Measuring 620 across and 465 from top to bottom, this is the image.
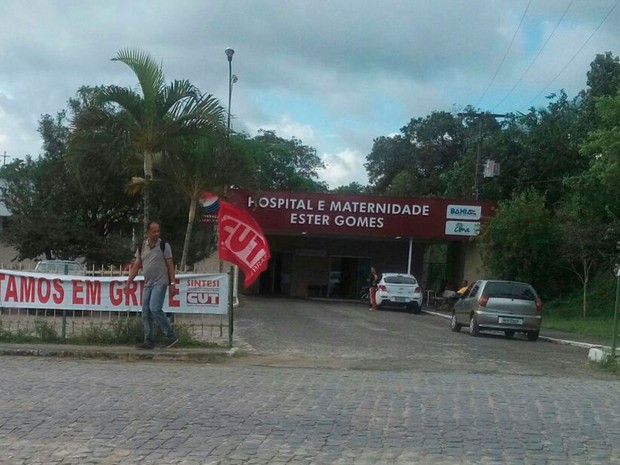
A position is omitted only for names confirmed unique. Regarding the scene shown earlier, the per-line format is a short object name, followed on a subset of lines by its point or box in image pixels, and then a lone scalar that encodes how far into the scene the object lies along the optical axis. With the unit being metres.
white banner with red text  13.66
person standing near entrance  33.47
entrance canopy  36.44
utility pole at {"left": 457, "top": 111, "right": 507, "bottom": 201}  44.06
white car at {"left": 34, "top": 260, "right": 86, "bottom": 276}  22.34
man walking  12.68
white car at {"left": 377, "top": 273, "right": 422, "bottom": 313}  32.31
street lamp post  28.89
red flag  14.02
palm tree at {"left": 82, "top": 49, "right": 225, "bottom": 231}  14.96
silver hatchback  20.47
